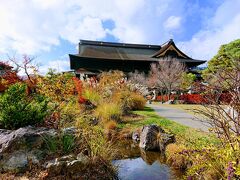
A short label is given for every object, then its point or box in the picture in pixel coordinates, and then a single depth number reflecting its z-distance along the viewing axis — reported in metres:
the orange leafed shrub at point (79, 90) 7.24
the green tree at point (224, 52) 15.36
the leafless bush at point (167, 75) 16.65
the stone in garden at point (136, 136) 5.19
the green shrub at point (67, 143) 3.04
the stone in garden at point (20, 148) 2.84
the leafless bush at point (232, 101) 2.18
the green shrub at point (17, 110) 3.31
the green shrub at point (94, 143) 3.00
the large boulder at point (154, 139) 4.33
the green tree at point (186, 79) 16.31
